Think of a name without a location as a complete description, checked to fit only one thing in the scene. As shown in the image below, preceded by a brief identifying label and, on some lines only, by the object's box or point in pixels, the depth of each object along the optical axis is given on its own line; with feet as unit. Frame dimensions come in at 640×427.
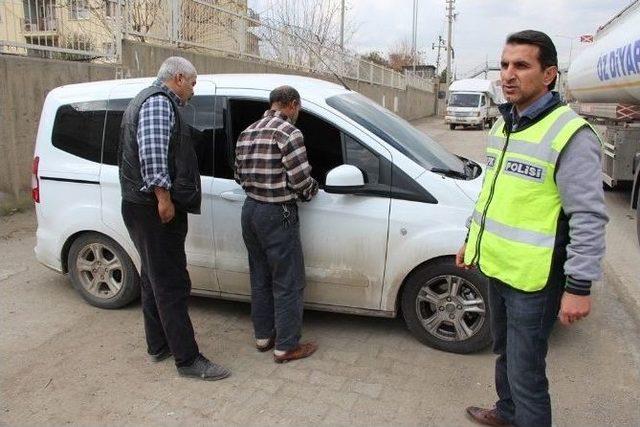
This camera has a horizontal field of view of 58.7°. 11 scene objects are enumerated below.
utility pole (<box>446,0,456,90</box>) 175.37
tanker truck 25.03
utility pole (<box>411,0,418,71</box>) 165.29
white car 12.12
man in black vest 10.05
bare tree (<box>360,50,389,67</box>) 196.95
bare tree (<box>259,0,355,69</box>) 52.14
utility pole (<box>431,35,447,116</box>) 169.48
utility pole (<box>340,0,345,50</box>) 92.23
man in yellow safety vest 6.97
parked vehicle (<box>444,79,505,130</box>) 99.91
